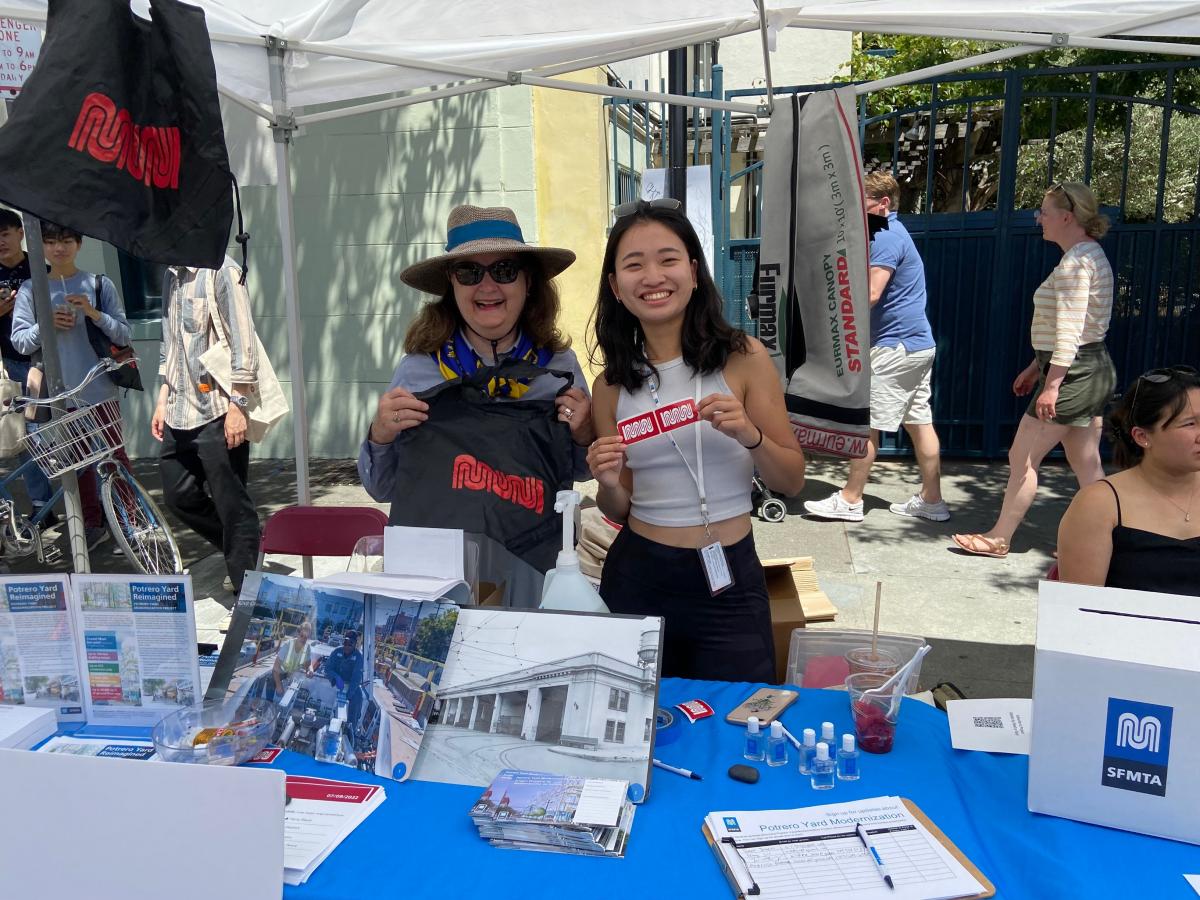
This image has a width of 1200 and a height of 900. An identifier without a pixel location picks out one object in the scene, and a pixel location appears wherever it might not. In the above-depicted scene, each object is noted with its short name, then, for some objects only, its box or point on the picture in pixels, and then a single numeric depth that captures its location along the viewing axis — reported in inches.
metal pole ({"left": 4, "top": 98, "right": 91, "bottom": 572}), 107.9
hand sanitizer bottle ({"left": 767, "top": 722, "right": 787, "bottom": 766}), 65.8
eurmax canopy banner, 102.7
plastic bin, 87.4
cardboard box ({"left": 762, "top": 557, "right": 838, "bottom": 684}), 119.1
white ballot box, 54.7
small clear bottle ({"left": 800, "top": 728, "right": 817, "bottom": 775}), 64.3
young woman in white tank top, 86.0
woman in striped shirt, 176.6
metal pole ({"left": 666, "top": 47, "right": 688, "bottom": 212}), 194.4
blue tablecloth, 53.3
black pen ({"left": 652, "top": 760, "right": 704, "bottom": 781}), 64.0
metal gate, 248.4
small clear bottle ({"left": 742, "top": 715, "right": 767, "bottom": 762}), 67.0
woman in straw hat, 91.5
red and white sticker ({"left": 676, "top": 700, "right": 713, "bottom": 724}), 72.4
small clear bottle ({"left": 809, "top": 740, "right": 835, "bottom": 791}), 62.1
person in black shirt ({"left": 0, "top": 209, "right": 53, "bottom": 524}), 196.5
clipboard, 52.1
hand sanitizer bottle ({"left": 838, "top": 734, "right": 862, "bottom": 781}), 63.5
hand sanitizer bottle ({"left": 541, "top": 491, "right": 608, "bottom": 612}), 71.1
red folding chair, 112.5
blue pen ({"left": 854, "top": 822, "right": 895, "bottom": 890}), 52.5
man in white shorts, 209.2
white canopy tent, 109.0
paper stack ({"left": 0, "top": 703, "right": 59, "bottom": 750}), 68.4
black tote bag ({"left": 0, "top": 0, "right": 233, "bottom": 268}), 72.2
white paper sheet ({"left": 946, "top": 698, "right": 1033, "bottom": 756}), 67.2
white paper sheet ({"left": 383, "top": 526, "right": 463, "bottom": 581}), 72.8
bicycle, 149.2
